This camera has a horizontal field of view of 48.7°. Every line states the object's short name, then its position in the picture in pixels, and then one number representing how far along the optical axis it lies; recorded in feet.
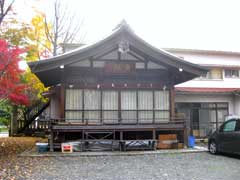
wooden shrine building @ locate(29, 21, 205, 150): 39.93
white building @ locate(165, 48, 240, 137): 56.29
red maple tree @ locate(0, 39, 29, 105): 36.96
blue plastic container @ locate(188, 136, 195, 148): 42.98
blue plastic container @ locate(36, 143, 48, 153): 37.60
